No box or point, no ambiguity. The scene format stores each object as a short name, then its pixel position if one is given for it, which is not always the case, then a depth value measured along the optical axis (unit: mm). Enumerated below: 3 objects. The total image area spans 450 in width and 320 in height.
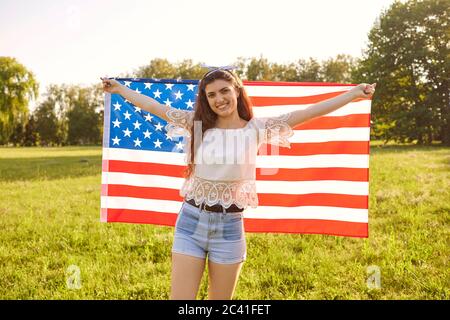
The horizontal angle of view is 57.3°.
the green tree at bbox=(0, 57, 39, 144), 53219
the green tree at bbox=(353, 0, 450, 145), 35594
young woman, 3324
